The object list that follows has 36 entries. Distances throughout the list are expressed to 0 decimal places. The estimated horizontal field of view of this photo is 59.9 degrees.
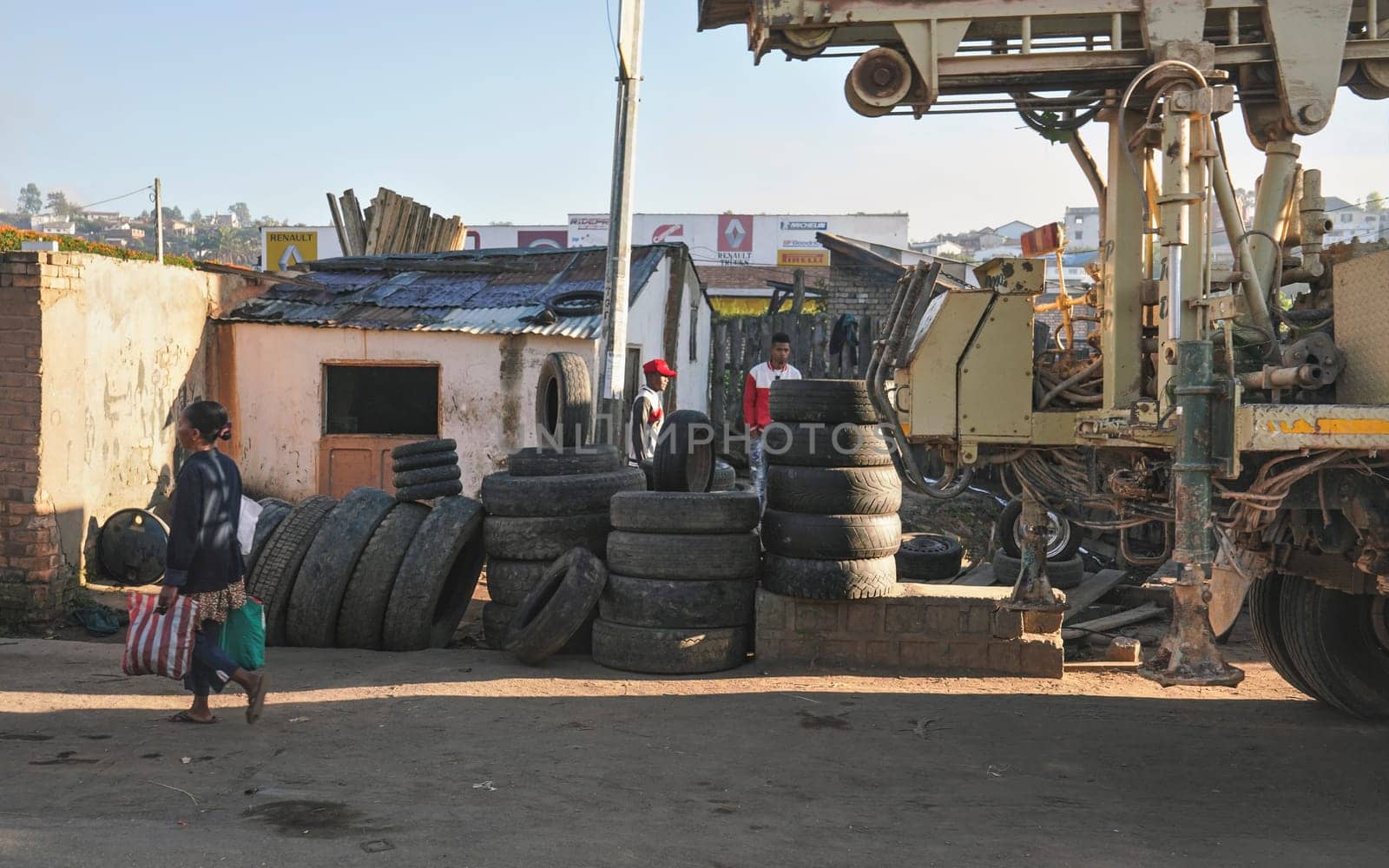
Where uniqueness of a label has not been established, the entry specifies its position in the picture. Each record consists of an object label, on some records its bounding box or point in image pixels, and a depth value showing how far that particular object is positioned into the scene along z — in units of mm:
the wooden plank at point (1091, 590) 9898
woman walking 5754
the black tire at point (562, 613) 7426
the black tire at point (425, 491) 8789
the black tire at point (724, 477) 9094
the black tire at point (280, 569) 7984
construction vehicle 4871
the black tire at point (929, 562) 10555
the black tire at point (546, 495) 8102
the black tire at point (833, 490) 7473
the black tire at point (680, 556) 7527
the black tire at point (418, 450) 9117
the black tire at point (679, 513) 7582
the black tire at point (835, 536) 7418
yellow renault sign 34125
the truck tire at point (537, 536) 8086
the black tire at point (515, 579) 8125
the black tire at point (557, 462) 8414
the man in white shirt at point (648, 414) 10281
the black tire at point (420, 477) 8977
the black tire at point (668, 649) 7418
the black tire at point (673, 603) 7496
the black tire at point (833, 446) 7547
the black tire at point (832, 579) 7422
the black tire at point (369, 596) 7961
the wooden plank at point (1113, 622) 9156
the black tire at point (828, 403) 7629
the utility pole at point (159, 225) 16475
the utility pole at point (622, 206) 11617
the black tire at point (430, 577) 7949
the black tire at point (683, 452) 8070
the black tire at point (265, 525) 8144
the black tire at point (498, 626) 7980
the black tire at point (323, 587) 7938
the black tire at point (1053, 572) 10336
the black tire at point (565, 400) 9203
